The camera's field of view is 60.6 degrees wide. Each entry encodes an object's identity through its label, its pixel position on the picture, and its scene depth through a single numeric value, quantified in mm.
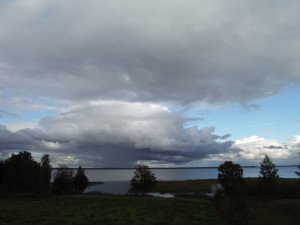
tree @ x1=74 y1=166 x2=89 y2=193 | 111831
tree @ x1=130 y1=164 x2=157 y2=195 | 103625
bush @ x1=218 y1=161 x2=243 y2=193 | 93919
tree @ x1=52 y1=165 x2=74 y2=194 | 104062
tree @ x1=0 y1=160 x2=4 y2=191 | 111062
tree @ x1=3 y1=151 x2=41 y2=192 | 106875
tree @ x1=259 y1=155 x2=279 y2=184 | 91275
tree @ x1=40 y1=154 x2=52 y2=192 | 110944
